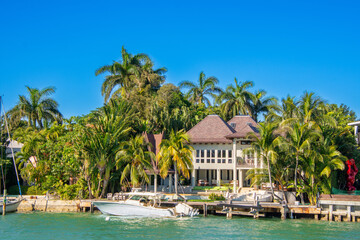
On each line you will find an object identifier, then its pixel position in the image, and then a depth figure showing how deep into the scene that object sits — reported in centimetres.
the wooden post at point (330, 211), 3423
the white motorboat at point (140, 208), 3484
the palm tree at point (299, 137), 3722
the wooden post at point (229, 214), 3531
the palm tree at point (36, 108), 5906
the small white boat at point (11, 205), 3806
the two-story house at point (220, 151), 4738
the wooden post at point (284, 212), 3469
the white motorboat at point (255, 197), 3809
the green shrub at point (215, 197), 4038
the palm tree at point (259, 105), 6325
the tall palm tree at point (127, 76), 5956
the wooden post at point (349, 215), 3369
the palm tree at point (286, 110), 4091
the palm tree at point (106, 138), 4312
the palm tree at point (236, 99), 6219
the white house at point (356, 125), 4039
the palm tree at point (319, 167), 3688
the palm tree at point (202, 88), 6519
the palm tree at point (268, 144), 3686
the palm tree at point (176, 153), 3975
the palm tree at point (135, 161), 4244
